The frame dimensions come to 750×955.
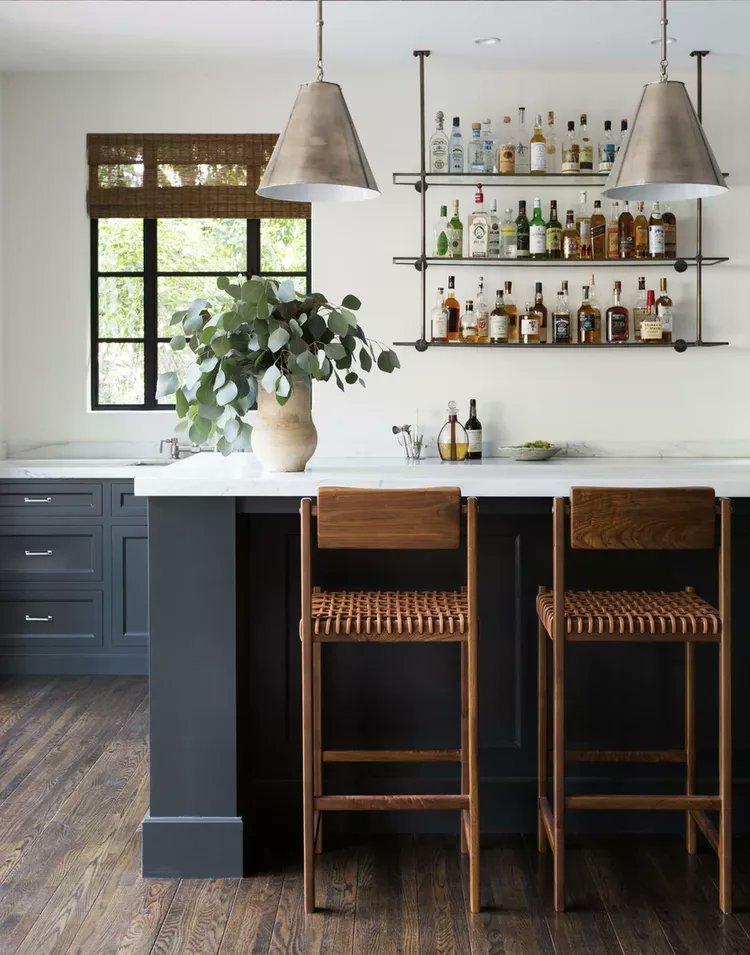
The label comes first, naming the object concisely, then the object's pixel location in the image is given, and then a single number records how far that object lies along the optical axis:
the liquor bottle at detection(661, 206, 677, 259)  4.53
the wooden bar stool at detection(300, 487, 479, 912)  2.36
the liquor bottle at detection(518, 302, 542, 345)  4.53
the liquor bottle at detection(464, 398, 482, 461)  4.62
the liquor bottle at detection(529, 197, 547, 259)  4.52
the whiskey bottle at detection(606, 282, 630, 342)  4.56
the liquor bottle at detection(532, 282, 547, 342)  4.57
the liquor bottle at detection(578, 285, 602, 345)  4.56
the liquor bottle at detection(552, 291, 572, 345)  4.55
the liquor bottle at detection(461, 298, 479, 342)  4.56
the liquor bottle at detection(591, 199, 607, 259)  4.56
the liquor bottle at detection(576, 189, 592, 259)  4.55
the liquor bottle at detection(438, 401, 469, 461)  4.54
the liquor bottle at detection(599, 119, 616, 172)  4.52
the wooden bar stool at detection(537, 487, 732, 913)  2.38
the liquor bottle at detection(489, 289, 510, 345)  4.55
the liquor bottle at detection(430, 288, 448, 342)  4.59
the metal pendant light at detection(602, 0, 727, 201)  2.63
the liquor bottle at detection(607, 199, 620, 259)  4.55
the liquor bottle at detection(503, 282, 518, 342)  4.61
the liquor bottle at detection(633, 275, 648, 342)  4.60
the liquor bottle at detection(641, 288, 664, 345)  4.54
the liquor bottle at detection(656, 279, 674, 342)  4.56
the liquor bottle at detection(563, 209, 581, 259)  4.53
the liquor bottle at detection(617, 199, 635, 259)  4.54
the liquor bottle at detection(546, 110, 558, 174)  4.59
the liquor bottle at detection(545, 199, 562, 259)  4.55
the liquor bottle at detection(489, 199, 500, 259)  4.58
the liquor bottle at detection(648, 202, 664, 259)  4.49
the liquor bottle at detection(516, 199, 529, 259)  4.60
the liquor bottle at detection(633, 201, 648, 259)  4.54
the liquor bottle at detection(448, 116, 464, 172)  4.57
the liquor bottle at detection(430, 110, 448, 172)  4.58
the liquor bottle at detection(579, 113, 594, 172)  4.55
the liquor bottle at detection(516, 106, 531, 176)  4.61
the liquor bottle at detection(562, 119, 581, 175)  4.54
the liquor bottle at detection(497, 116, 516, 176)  4.55
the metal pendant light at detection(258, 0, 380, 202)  2.57
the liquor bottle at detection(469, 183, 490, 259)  4.52
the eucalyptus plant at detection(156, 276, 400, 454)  2.69
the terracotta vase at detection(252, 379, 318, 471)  2.75
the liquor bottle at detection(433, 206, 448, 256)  4.58
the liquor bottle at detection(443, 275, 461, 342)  4.62
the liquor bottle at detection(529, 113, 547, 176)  4.52
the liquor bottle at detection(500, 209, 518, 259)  4.59
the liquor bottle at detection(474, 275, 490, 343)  4.58
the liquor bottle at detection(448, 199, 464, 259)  4.57
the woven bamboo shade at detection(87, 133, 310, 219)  5.14
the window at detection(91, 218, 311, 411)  5.40
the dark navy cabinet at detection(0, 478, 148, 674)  4.71
